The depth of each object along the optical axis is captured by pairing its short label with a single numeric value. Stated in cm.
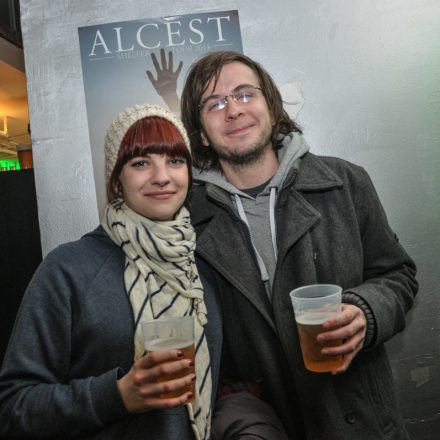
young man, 155
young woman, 123
